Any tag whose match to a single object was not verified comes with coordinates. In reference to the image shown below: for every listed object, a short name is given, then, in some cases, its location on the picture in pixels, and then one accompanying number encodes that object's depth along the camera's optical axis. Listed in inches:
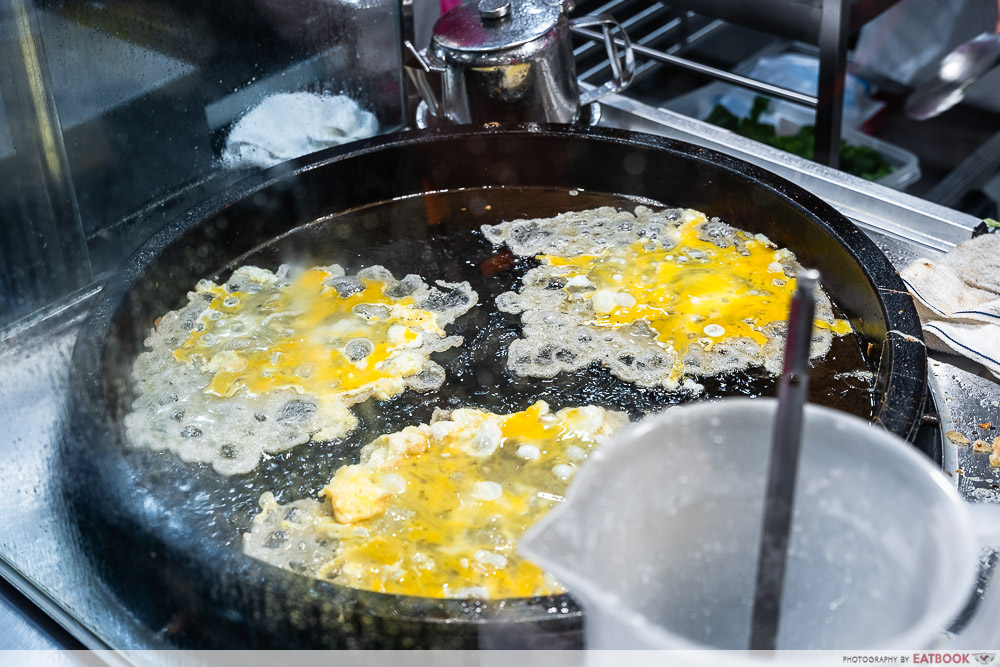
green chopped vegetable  54.8
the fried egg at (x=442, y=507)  29.0
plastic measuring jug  16.6
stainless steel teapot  39.5
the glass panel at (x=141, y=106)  34.2
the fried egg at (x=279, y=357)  32.5
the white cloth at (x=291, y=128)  40.1
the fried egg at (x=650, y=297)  34.3
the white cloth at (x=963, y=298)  33.5
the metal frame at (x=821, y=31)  46.7
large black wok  26.7
